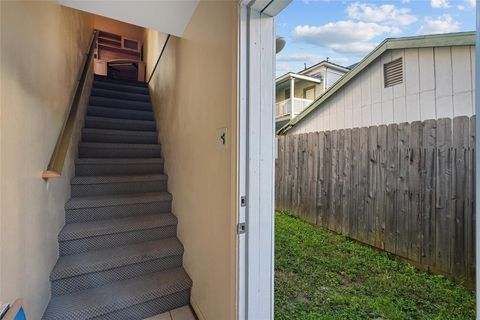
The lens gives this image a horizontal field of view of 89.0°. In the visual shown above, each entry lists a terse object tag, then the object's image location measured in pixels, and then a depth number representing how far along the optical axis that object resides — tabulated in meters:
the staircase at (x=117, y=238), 1.64
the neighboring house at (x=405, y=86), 2.94
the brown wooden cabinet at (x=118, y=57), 5.33
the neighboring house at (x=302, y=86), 7.51
